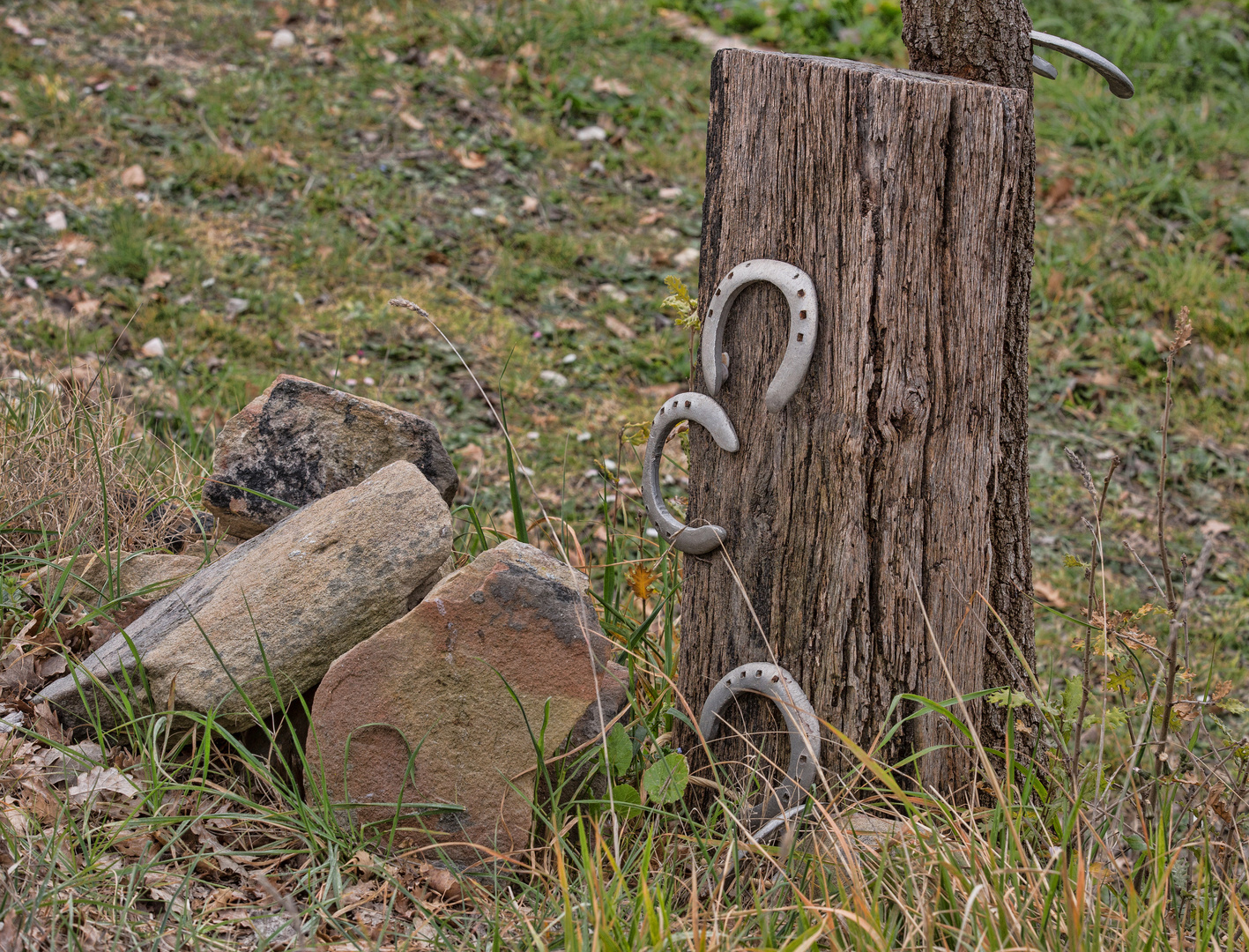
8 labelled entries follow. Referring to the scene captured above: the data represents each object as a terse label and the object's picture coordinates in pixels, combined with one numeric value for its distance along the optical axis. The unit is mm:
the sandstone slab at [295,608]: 4180
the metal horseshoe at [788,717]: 3793
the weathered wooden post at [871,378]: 3574
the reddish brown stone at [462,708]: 4020
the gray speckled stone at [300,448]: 5160
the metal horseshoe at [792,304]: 3674
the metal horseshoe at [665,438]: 3951
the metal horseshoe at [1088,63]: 4070
